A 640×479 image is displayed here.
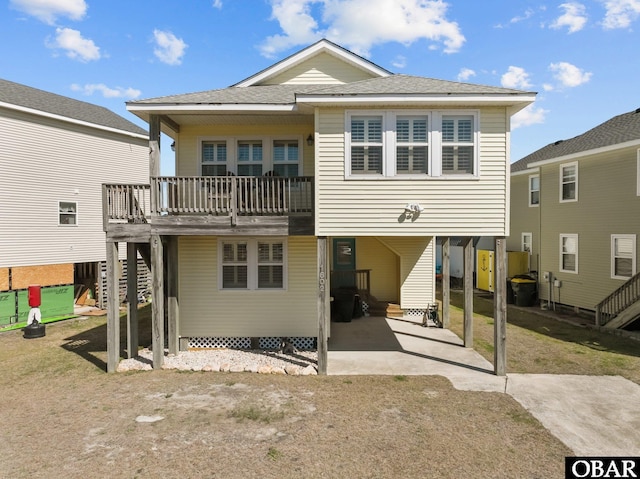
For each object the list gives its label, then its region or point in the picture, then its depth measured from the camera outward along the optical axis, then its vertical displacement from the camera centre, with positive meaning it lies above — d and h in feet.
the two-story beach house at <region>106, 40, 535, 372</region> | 25.84 +3.39
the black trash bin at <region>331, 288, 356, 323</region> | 42.06 -8.75
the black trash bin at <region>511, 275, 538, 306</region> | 51.98 -8.57
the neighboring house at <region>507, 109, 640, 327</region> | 40.22 +1.95
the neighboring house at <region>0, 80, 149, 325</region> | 44.68 +6.01
